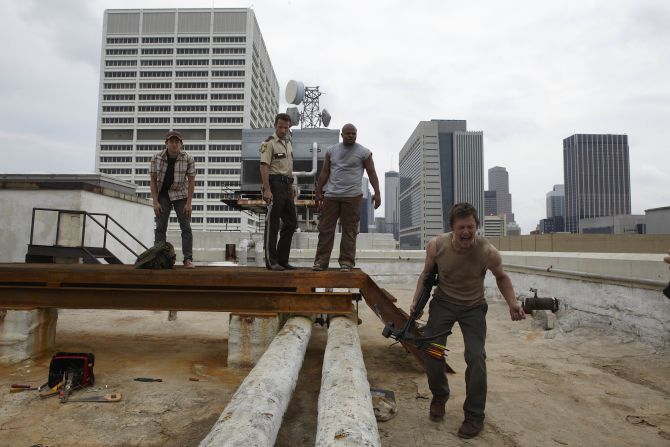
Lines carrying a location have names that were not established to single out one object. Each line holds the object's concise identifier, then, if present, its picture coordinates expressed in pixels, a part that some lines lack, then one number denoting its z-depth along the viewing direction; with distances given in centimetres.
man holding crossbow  287
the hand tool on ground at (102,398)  332
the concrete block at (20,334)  436
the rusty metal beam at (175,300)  446
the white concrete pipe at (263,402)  170
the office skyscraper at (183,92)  9550
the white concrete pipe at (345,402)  166
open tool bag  358
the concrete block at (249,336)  425
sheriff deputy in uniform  473
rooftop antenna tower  3631
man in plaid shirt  509
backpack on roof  464
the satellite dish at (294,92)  3631
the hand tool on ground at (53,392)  339
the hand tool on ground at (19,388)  354
